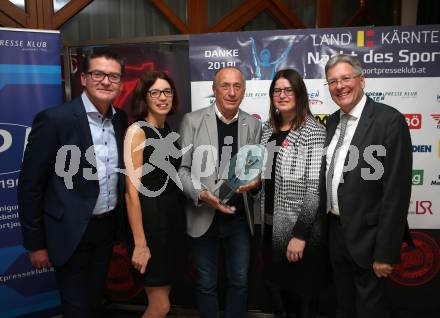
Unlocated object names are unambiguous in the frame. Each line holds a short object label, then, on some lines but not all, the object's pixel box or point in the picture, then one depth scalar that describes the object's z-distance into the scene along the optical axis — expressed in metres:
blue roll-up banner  2.42
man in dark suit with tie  1.64
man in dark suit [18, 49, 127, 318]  1.65
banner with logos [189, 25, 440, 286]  2.47
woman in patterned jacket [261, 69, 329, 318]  1.87
